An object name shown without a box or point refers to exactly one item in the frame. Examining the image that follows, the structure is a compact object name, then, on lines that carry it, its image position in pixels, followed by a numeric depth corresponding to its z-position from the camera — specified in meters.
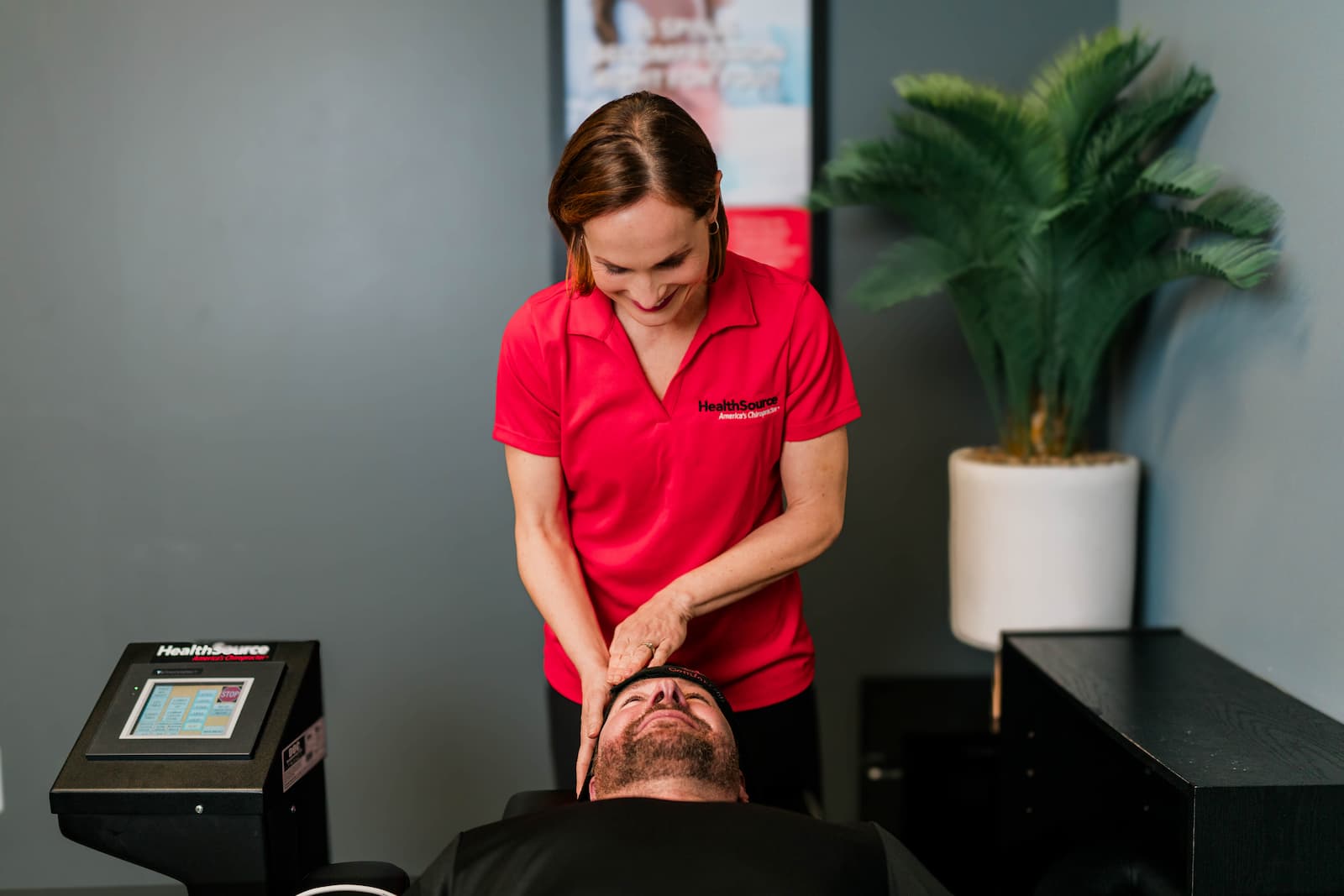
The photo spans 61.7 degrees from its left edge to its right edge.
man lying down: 1.18
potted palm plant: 2.29
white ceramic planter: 2.36
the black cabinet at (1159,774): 1.58
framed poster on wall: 2.65
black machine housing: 1.46
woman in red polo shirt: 1.62
